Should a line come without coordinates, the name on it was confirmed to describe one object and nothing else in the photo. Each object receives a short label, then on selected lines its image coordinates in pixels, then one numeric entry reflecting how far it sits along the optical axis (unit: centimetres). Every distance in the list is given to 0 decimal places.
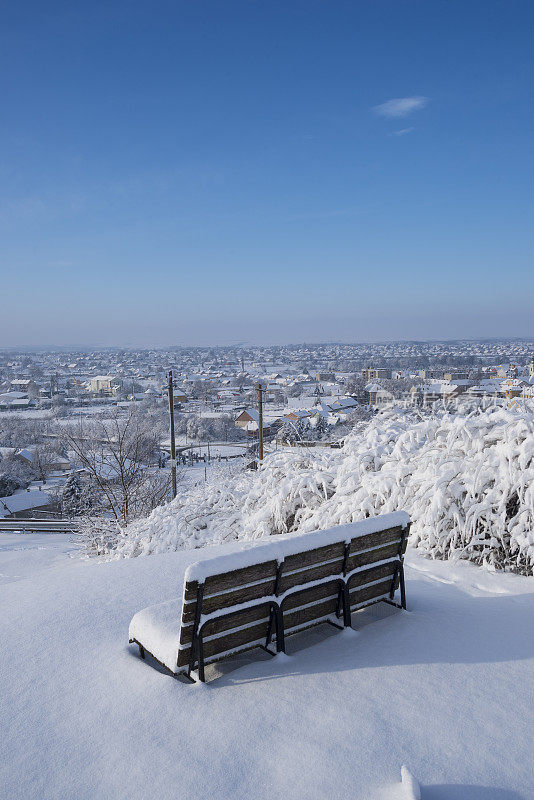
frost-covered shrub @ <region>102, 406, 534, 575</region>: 555
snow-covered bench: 309
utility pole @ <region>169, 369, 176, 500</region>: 1587
